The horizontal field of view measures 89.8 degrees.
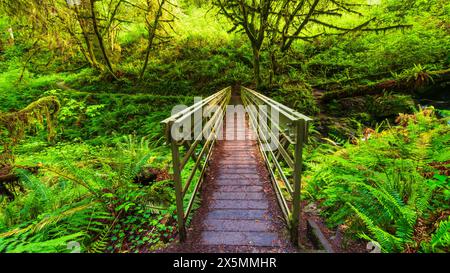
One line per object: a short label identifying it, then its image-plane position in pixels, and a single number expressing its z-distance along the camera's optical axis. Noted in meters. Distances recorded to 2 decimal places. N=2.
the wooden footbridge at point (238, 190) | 2.40
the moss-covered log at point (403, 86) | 8.14
